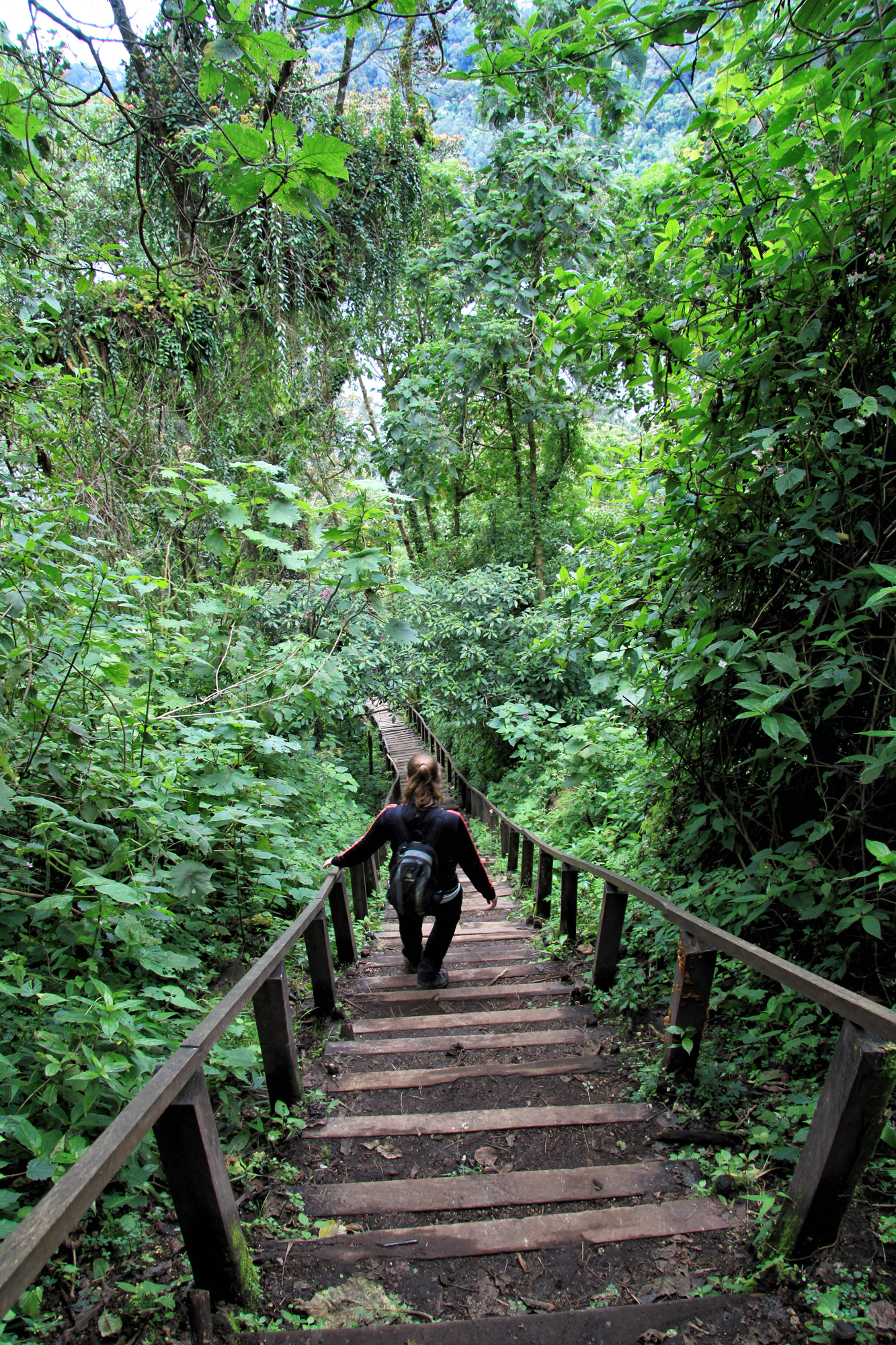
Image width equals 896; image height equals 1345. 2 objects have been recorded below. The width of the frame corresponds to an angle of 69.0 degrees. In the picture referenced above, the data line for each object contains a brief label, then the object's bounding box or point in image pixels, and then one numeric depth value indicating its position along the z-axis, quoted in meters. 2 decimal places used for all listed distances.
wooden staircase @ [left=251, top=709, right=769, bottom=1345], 1.68
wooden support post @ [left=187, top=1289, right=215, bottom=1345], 1.45
